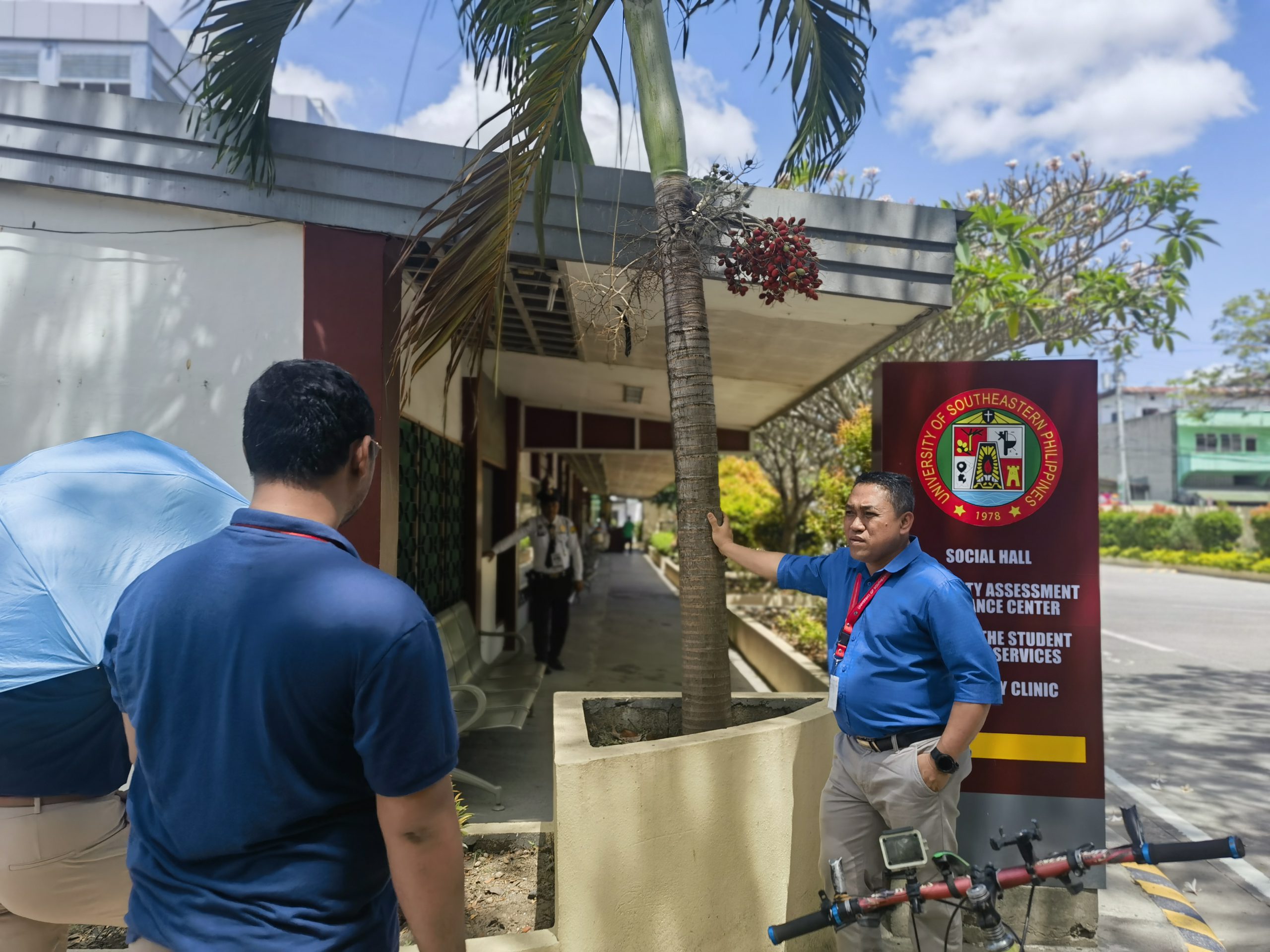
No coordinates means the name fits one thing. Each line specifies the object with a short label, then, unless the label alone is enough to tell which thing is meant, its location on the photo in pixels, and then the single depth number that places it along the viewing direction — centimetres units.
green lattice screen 617
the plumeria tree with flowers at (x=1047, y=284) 816
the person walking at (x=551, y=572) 901
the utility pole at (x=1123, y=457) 4100
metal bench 532
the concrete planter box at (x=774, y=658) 727
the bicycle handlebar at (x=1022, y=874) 175
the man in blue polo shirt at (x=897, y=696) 276
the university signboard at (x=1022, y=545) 366
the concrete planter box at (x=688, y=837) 291
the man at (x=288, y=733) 132
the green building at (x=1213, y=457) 5525
